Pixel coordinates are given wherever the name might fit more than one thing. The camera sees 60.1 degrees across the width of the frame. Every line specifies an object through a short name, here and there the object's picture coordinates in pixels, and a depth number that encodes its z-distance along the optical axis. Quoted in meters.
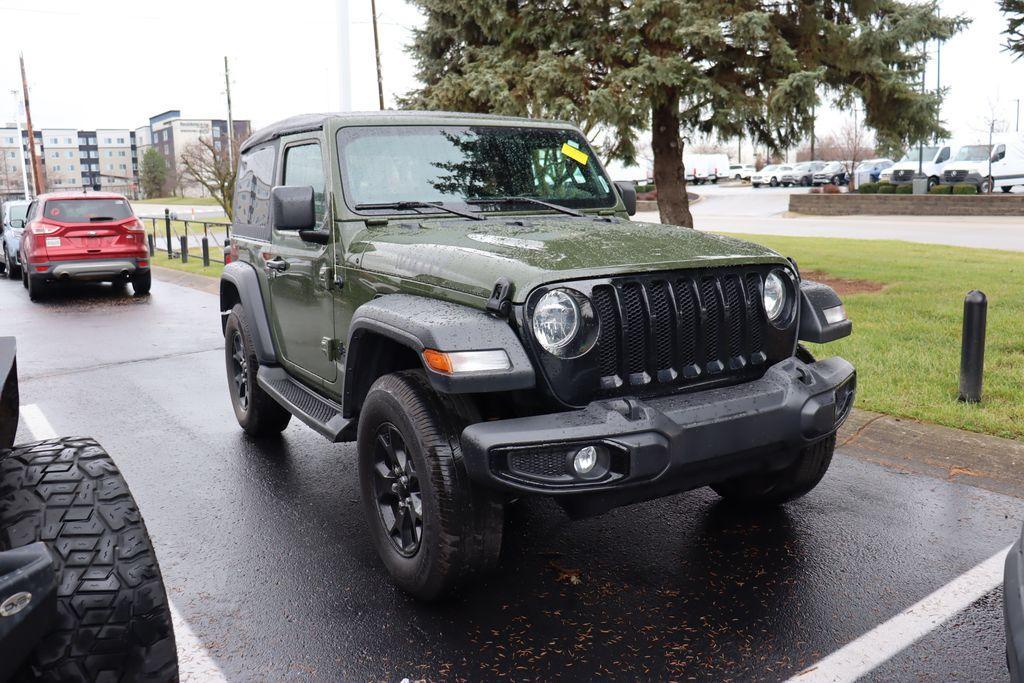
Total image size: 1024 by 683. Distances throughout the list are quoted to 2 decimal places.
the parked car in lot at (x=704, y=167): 66.31
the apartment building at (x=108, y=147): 139.38
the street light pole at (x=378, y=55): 29.42
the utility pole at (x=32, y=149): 50.97
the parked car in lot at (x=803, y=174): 52.13
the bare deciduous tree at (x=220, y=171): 32.81
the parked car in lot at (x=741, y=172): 68.81
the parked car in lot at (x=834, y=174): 49.31
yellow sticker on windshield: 5.04
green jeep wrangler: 3.10
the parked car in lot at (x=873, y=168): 44.91
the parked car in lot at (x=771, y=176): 54.12
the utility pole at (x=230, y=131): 40.50
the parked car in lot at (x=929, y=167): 36.88
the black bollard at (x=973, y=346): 5.75
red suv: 14.09
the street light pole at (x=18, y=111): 58.60
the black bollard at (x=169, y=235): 20.69
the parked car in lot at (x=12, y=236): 18.67
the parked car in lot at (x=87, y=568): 2.01
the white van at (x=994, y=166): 33.72
